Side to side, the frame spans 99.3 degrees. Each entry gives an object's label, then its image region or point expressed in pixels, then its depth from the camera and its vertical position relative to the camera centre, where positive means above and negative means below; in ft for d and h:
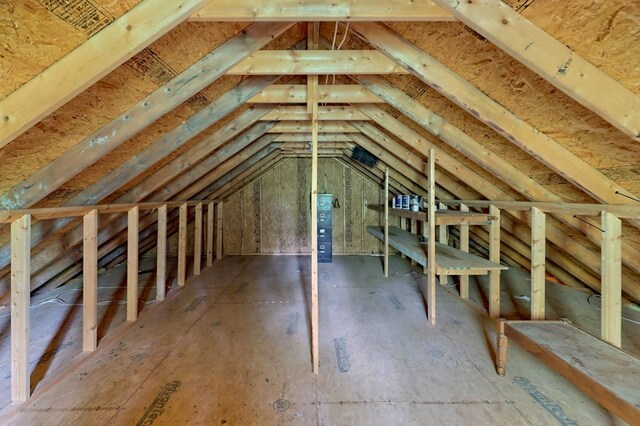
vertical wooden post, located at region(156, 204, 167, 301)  10.46 -1.62
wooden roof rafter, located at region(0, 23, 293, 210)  5.81 +2.24
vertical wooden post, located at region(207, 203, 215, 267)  16.30 -1.40
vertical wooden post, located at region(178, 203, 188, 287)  12.13 -1.52
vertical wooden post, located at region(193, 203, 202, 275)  14.02 -1.50
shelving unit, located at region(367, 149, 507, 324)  8.27 -1.62
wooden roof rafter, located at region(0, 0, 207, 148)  3.98 +2.21
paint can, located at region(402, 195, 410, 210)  12.66 +0.40
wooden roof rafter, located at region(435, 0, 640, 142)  4.18 +2.38
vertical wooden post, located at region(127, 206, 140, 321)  8.68 -1.73
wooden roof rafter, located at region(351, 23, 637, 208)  5.85 +2.36
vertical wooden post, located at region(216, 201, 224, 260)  18.58 -1.27
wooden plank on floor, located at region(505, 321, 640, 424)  3.81 -2.59
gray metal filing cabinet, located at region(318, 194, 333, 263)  17.49 -1.24
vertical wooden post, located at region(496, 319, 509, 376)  6.03 -3.15
